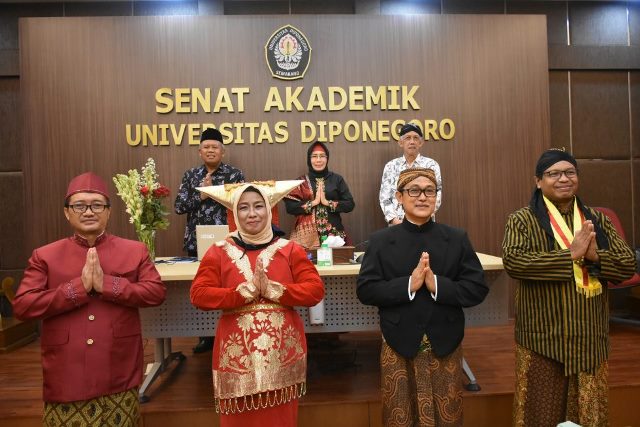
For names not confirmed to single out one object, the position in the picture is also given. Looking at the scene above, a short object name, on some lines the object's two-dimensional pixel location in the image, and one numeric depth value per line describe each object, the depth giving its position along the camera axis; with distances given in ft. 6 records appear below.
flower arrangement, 9.80
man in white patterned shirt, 13.87
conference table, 9.33
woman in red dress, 6.04
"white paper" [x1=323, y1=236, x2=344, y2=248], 9.61
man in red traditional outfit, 6.13
